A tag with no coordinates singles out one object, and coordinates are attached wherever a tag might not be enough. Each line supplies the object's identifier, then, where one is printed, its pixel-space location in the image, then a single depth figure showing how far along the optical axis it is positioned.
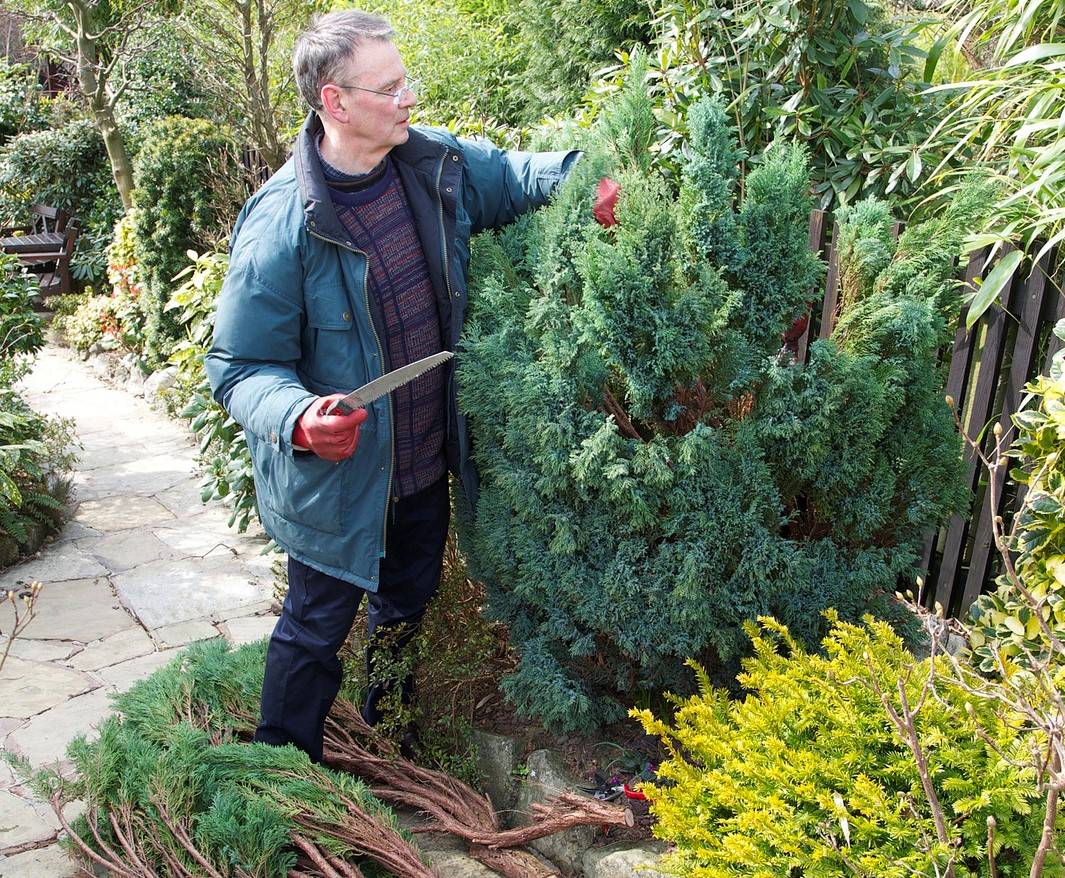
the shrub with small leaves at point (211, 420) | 5.02
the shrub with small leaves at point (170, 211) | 7.89
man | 2.59
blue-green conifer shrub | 2.39
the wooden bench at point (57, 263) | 10.80
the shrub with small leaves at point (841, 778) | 1.96
